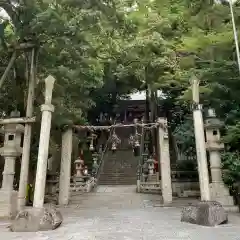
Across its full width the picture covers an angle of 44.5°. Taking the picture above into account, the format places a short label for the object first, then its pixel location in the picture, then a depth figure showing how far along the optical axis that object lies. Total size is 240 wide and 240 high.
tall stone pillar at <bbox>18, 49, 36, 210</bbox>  9.08
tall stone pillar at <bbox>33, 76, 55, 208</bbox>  7.11
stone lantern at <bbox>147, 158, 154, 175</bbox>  18.69
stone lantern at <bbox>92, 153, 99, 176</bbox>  21.38
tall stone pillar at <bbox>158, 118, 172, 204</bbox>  11.60
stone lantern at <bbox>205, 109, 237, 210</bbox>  9.36
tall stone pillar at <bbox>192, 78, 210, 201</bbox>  7.58
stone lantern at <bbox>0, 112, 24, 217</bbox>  8.55
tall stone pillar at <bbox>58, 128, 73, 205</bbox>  12.27
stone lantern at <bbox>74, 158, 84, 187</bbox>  18.66
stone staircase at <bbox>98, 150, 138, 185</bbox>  22.00
